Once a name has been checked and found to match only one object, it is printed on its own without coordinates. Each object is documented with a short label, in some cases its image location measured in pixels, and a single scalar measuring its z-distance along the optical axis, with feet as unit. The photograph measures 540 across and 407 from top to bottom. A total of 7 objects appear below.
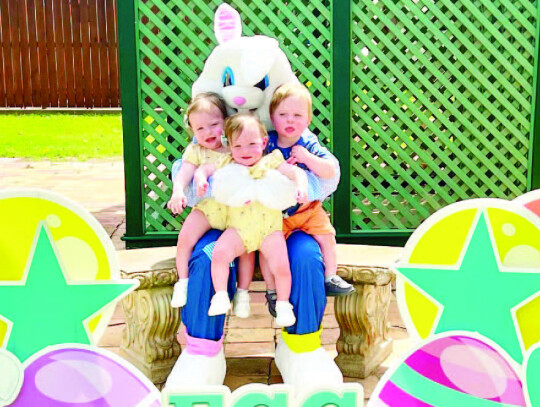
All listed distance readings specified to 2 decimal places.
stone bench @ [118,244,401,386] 9.05
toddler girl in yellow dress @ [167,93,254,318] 8.44
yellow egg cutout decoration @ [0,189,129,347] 6.79
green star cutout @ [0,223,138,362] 6.71
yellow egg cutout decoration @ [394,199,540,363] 6.88
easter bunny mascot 8.23
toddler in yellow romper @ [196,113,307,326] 8.13
